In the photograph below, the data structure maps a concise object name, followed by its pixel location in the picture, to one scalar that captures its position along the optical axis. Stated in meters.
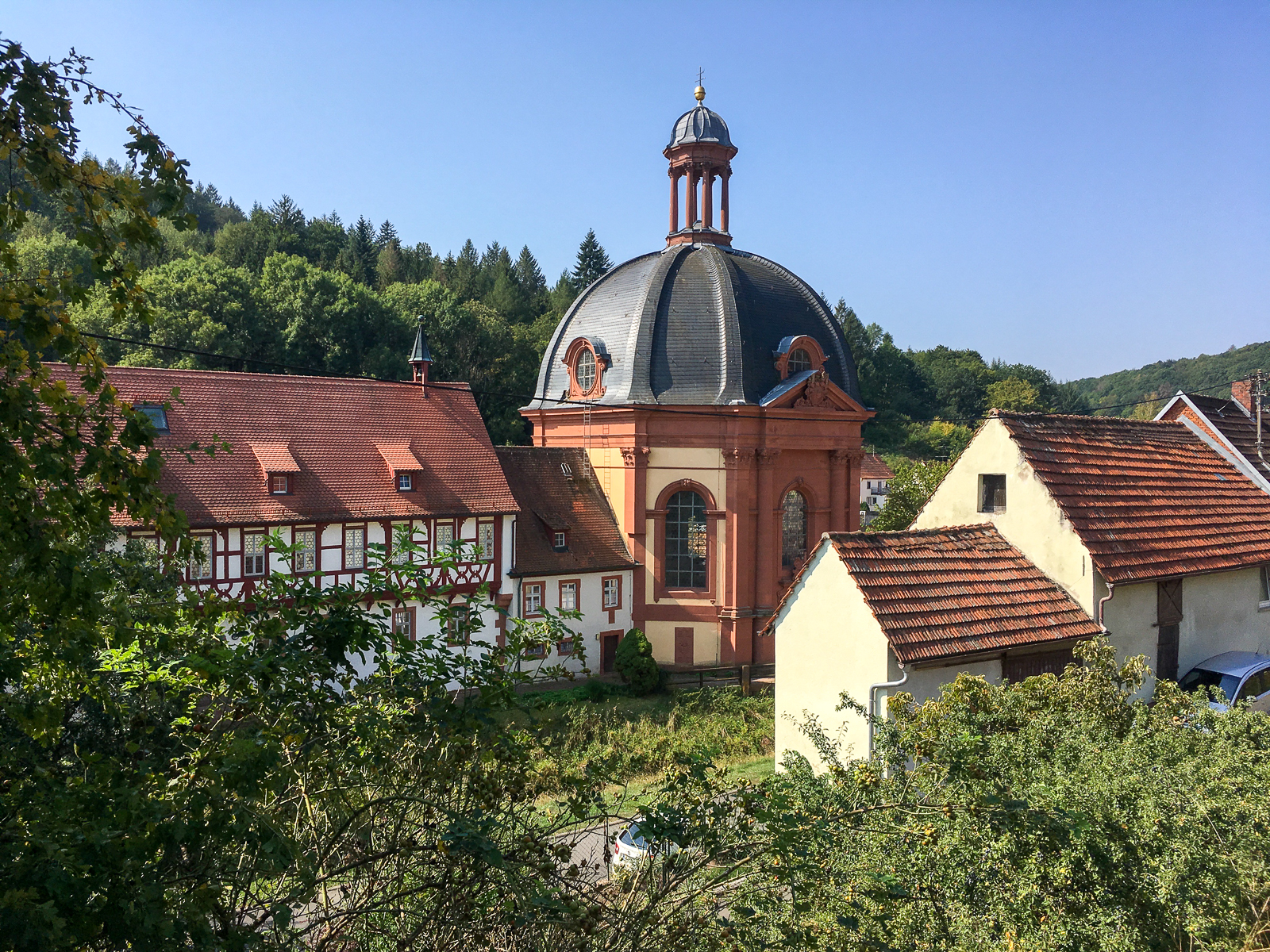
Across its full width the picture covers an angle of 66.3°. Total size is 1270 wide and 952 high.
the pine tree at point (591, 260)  92.88
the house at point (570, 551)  28.78
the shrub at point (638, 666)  28.00
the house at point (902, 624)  14.59
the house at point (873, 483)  74.94
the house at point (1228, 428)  22.19
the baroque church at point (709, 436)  29.62
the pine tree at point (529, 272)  95.06
